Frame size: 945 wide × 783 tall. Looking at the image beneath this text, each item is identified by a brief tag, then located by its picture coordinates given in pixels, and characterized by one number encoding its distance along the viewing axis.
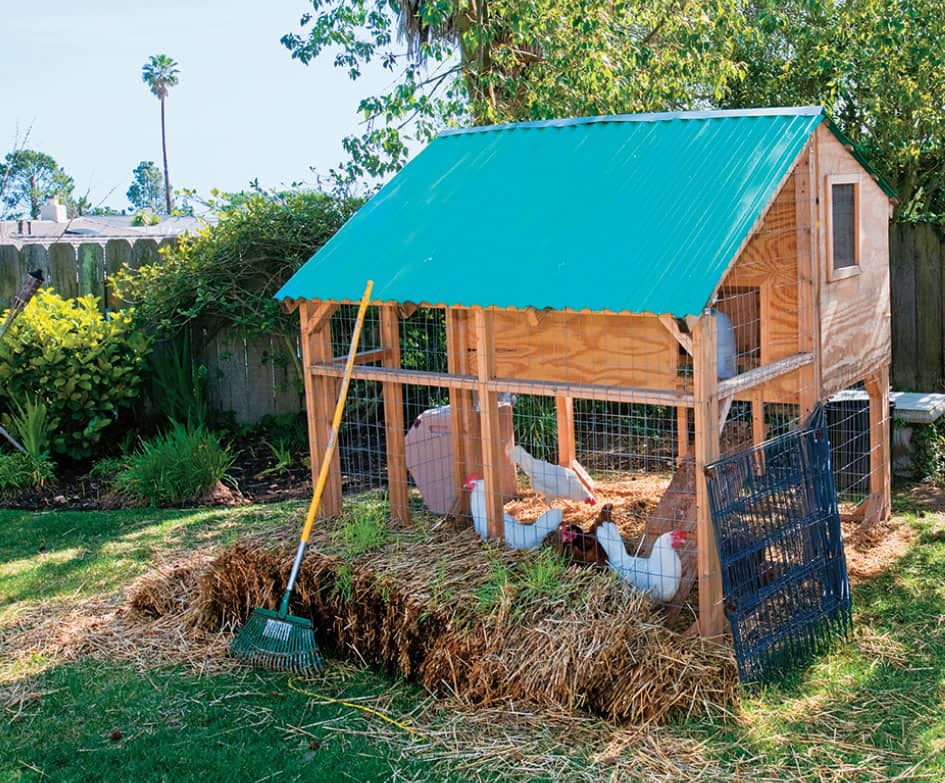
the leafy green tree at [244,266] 9.62
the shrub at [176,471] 8.54
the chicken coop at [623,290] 5.21
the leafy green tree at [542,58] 8.95
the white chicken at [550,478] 6.88
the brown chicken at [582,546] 5.74
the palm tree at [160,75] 66.25
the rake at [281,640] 5.32
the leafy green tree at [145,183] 84.50
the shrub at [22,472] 8.78
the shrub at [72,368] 9.20
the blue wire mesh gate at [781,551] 4.98
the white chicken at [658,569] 5.31
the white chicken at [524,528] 5.82
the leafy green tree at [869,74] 9.25
